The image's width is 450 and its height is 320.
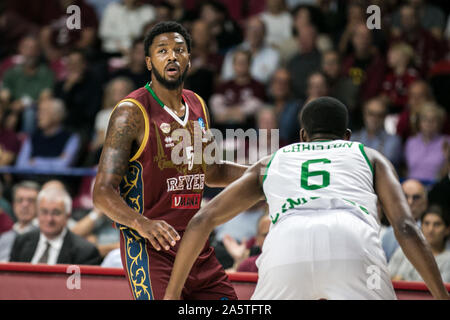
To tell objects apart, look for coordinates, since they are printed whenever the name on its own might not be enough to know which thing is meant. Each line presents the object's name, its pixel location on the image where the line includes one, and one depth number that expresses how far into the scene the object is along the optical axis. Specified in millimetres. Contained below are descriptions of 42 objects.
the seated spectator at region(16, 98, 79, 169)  16625
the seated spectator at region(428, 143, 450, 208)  12441
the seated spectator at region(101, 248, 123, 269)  10227
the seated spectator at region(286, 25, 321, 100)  16531
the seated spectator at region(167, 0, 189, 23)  19000
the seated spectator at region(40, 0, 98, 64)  19922
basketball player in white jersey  5570
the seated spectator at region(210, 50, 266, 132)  16250
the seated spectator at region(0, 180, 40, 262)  13945
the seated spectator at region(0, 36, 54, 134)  19016
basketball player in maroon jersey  6785
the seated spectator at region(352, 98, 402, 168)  14227
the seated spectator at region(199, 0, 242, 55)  18687
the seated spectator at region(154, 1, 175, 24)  18516
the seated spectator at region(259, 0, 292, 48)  18187
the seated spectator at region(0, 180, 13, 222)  14826
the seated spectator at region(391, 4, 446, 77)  16078
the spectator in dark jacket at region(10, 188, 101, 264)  11242
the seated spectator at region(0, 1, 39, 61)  21484
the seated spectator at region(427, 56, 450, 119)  15516
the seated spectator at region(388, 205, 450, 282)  10531
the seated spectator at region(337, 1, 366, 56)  16606
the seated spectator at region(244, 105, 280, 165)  14273
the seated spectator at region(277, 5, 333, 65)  17234
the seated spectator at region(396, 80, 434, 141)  14743
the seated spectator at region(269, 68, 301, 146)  15453
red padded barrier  8852
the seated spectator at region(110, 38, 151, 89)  17453
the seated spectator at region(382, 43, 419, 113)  15531
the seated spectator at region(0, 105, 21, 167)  17297
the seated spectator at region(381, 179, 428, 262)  12117
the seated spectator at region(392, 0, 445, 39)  16969
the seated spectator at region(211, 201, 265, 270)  13344
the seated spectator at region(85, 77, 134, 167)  16500
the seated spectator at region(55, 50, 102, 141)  17891
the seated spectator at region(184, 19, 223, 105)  17094
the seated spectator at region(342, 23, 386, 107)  15781
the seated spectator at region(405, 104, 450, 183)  14000
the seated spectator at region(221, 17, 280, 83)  17391
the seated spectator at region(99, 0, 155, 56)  19406
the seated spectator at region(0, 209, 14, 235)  13961
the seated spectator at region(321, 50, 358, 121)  15617
